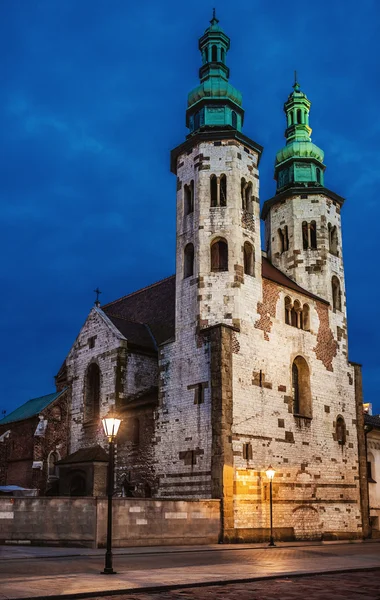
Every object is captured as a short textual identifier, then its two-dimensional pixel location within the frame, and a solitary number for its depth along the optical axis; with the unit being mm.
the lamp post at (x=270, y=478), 30078
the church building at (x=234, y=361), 32344
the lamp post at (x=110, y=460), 15791
